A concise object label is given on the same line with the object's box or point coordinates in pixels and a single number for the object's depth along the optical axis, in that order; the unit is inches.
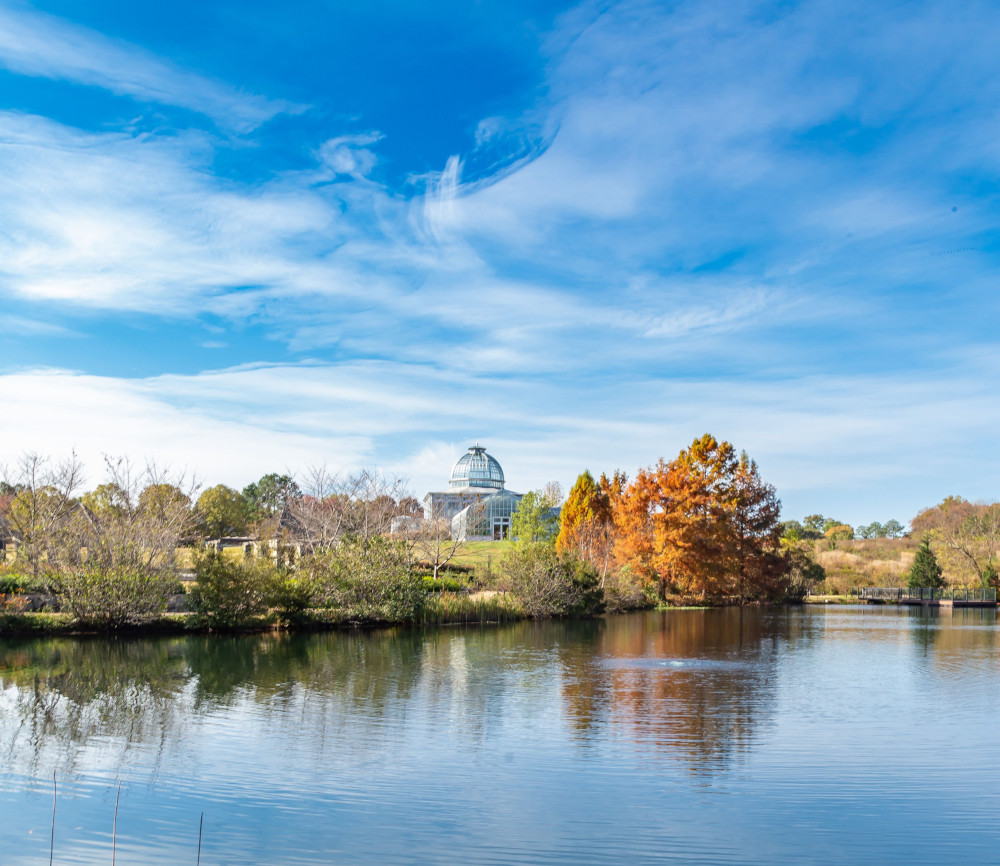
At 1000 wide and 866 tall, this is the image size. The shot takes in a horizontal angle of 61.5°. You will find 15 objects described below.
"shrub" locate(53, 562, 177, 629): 1032.2
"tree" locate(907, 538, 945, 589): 2367.1
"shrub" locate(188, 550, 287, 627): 1123.9
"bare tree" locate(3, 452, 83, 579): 1090.1
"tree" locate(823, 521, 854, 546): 3890.7
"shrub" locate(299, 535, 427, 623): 1232.8
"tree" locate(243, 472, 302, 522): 3191.4
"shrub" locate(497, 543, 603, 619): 1498.5
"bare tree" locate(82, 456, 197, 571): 1057.5
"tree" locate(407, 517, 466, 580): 1851.7
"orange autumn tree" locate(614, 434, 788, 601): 1940.2
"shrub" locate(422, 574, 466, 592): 1542.8
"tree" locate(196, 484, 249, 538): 2464.3
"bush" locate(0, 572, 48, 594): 1118.4
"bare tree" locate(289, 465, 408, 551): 1843.0
